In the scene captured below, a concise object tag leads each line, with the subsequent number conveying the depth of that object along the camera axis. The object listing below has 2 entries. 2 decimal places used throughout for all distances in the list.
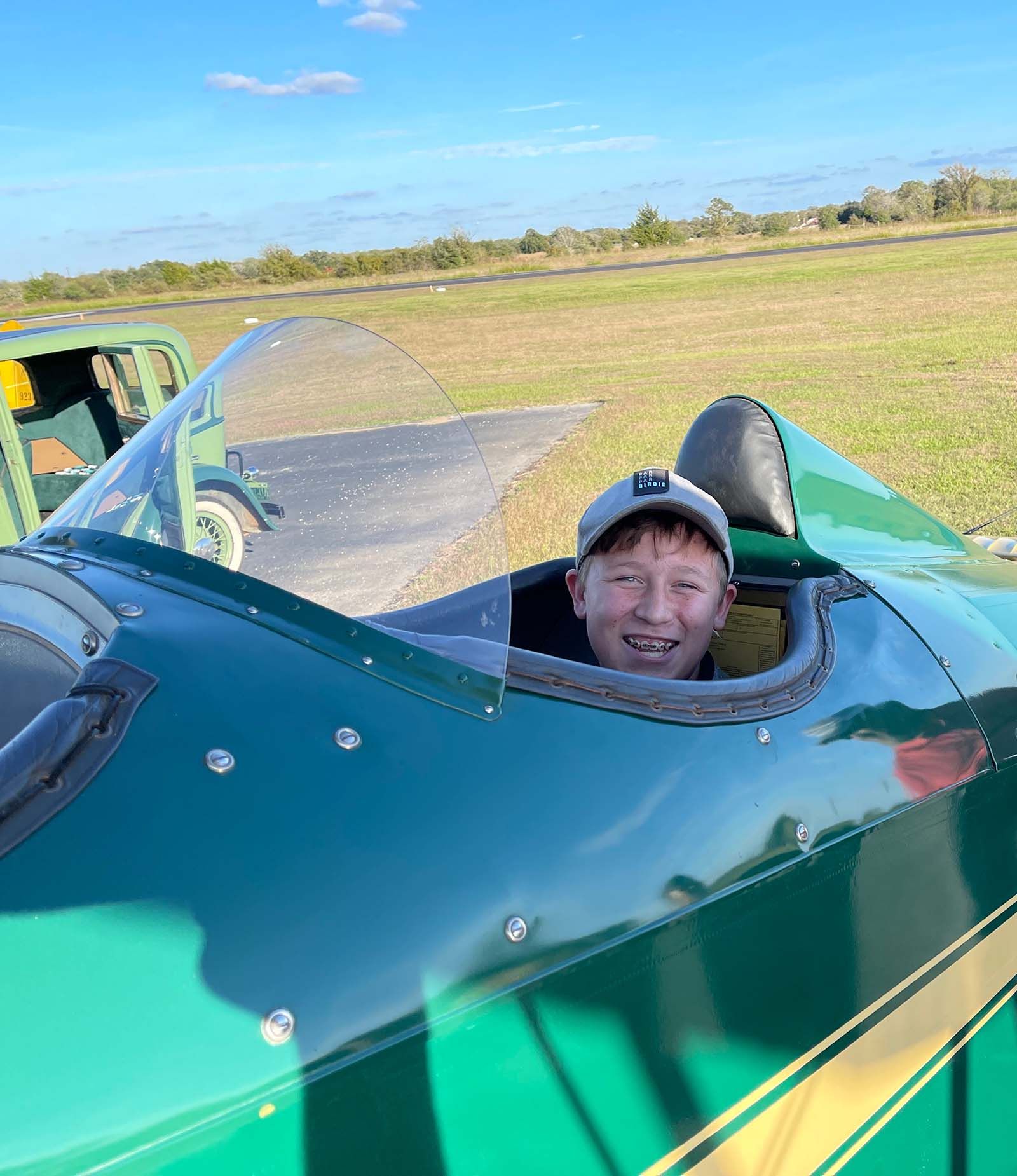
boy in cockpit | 2.20
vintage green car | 6.88
